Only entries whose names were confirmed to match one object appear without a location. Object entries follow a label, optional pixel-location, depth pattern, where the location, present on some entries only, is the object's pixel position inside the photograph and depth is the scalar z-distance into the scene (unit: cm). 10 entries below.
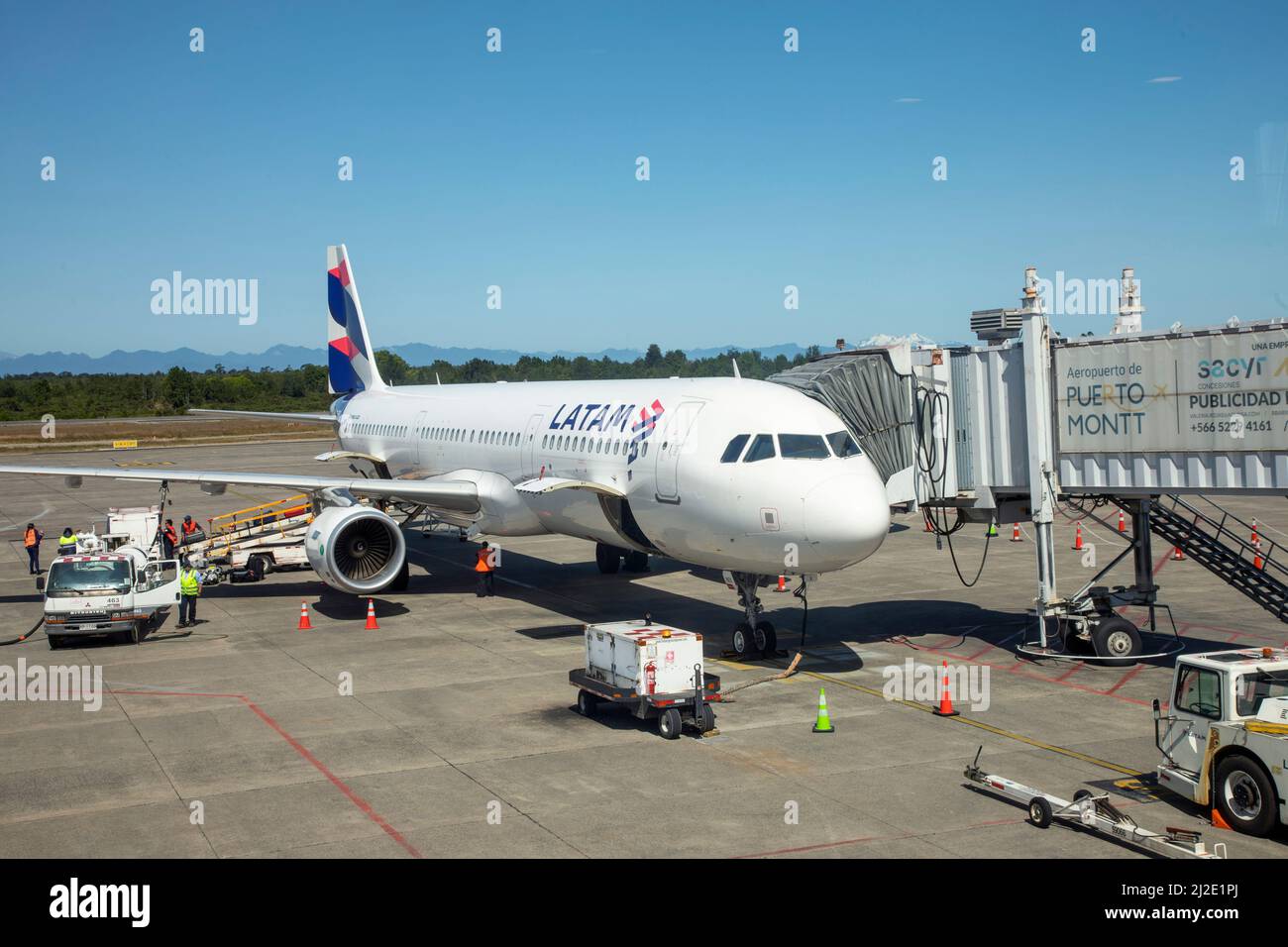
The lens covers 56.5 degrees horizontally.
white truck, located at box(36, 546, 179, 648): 2583
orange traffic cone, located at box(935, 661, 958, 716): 1940
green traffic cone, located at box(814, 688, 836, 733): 1839
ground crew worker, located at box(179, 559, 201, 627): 2820
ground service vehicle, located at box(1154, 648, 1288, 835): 1349
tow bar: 1277
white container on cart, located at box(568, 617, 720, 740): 1839
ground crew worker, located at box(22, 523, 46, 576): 3797
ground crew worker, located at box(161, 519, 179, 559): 3656
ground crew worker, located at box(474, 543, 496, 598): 3202
